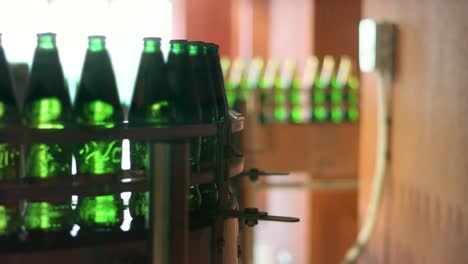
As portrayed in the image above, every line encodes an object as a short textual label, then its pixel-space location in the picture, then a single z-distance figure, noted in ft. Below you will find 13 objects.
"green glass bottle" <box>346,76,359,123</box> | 17.72
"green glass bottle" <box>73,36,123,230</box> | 5.29
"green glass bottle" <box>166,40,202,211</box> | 5.38
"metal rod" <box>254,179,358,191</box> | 18.03
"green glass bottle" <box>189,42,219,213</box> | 5.57
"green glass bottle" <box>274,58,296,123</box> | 17.59
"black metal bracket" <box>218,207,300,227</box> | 5.34
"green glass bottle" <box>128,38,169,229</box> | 5.35
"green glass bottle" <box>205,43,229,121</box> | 5.70
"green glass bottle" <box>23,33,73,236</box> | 5.20
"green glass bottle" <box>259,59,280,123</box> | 17.15
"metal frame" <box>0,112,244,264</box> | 4.85
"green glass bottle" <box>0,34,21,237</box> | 5.13
